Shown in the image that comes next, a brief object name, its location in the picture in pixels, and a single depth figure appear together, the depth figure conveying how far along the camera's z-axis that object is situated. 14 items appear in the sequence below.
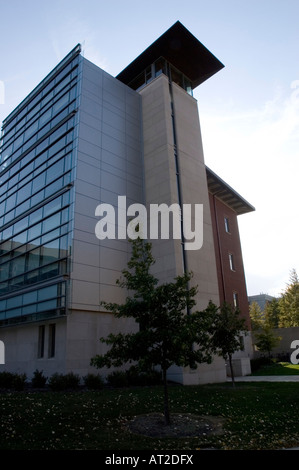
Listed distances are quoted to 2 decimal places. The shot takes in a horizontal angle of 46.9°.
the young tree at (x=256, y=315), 58.81
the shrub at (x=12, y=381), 17.02
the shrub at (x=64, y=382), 16.81
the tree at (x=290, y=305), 48.47
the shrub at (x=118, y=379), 18.53
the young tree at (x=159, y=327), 10.45
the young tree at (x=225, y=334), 18.67
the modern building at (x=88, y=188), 21.59
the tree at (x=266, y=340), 36.84
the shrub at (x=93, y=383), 17.56
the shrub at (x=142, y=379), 19.41
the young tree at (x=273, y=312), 67.06
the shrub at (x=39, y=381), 18.41
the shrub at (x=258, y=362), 31.41
